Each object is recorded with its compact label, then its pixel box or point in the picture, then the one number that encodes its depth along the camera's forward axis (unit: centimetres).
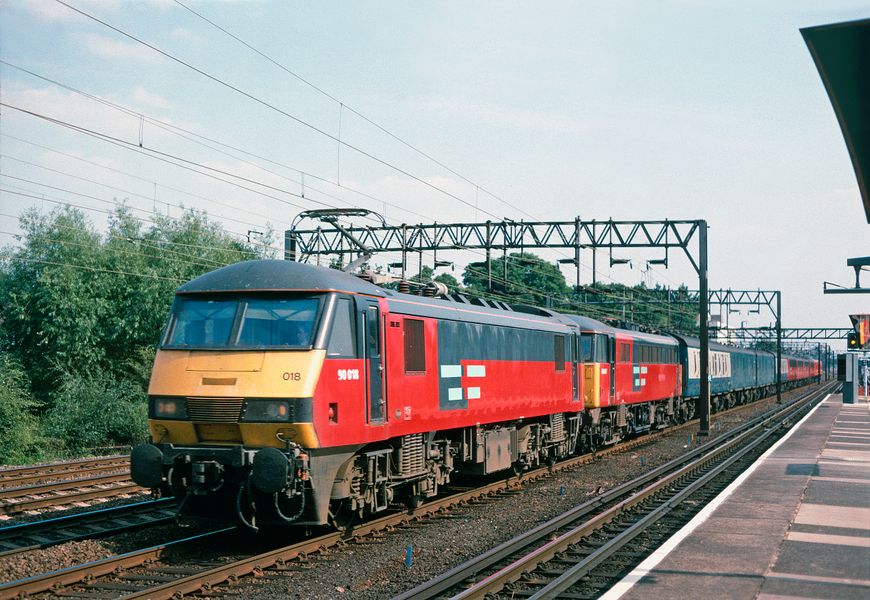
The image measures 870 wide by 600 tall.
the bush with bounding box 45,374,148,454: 3055
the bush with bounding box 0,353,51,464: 2775
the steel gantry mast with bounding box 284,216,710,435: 2969
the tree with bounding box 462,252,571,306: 7495
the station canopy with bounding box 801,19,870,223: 618
